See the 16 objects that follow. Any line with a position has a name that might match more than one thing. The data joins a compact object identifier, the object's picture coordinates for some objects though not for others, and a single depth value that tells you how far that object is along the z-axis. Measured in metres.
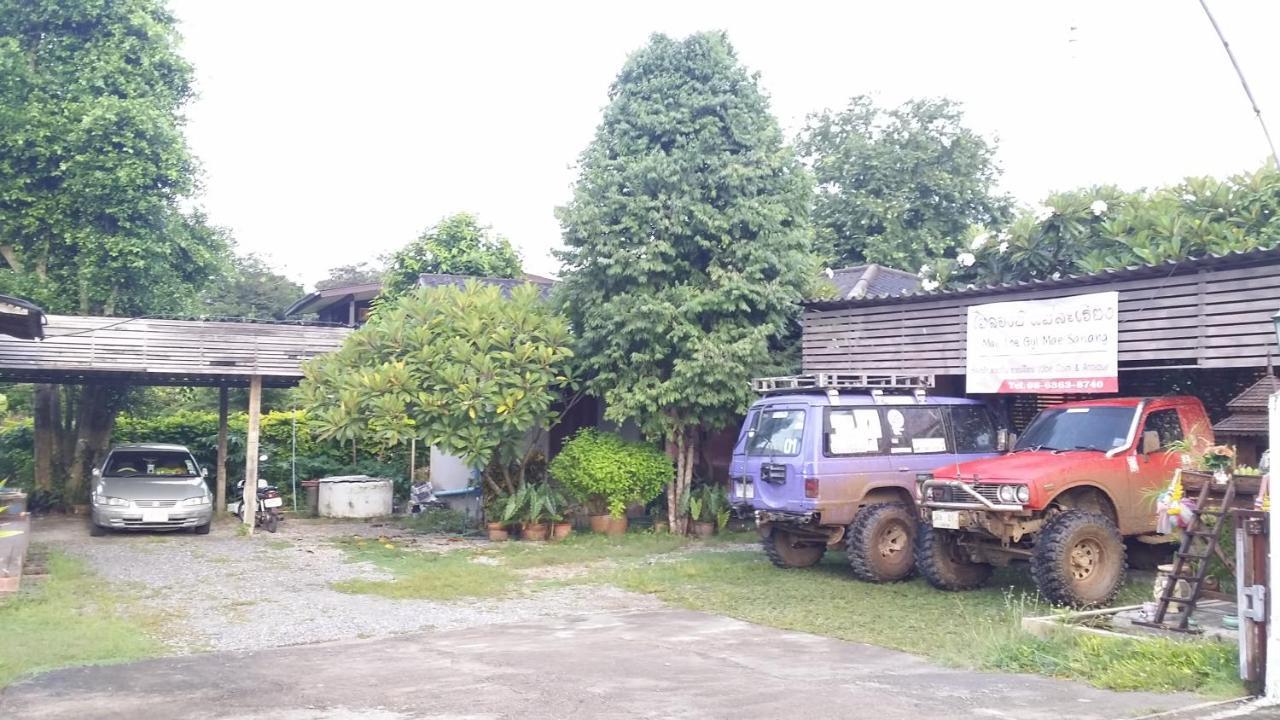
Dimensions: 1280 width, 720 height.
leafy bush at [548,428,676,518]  16.44
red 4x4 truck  10.32
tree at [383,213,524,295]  29.94
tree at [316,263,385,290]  48.94
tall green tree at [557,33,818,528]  15.74
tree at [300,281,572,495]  15.40
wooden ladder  8.22
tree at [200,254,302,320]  39.59
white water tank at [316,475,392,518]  20.83
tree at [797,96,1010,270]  32.53
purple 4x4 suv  12.27
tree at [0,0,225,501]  19.36
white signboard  12.16
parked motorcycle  18.03
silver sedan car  16.59
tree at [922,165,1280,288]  14.57
